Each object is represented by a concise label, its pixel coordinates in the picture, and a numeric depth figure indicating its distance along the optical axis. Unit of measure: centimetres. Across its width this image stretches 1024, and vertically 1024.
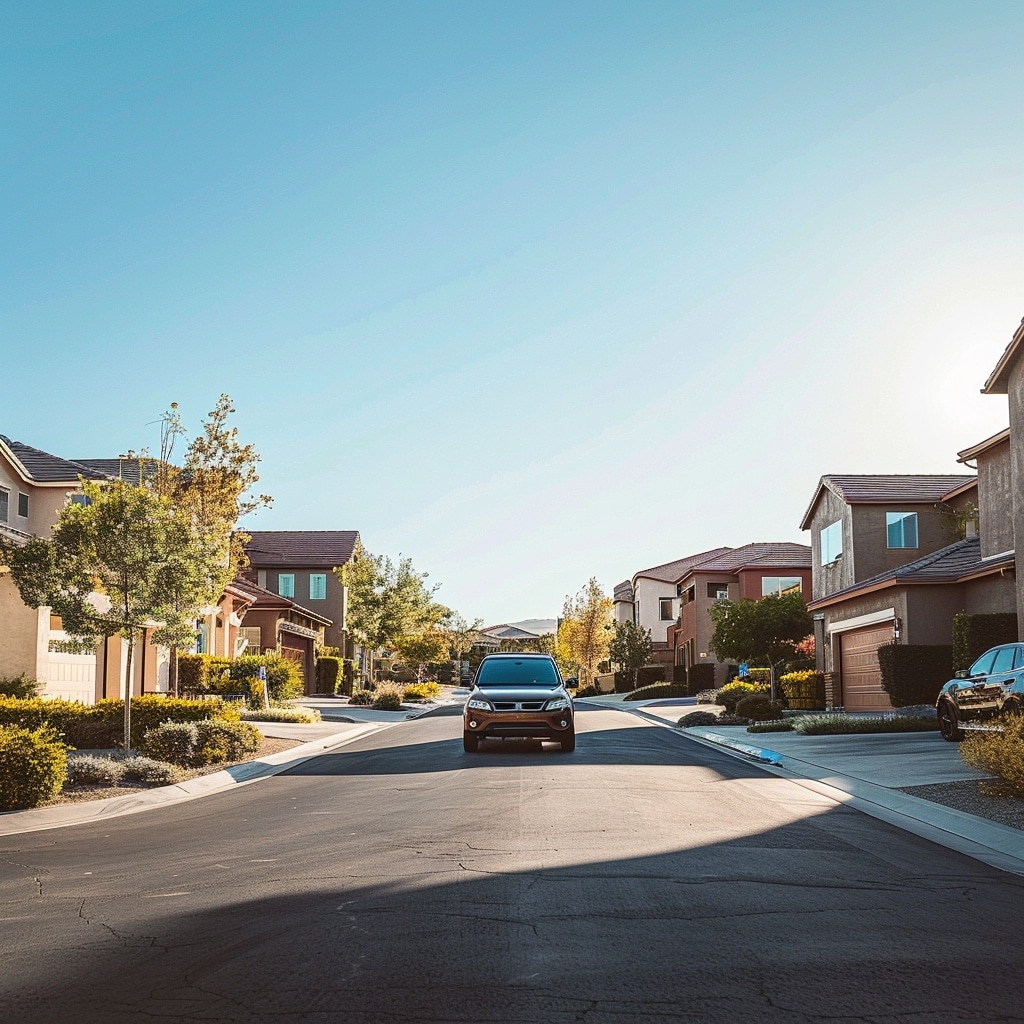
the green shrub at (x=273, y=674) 3392
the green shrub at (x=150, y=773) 1580
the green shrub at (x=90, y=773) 1512
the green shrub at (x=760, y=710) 2966
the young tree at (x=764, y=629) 4681
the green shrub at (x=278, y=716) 2977
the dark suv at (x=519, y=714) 1986
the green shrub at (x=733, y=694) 3230
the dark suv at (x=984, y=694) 1791
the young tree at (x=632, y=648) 6825
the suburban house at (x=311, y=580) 6450
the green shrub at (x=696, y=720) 3002
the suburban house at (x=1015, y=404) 2250
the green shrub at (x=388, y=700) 4178
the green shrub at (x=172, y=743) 1775
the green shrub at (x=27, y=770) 1315
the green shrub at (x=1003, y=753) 1265
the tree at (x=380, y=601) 5966
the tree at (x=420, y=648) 6581
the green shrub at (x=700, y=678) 5456
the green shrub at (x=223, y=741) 1847
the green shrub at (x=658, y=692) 5353
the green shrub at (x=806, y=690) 3788
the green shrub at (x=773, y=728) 2645
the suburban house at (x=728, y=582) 5784
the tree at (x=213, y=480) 3281
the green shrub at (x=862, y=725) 2361
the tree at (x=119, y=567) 1783
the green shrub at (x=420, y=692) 5250
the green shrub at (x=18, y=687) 2088
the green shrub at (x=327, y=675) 5209
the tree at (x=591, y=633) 7806
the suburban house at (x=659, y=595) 8494
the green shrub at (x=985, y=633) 2505
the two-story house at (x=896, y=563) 2869
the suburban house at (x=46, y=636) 2192
